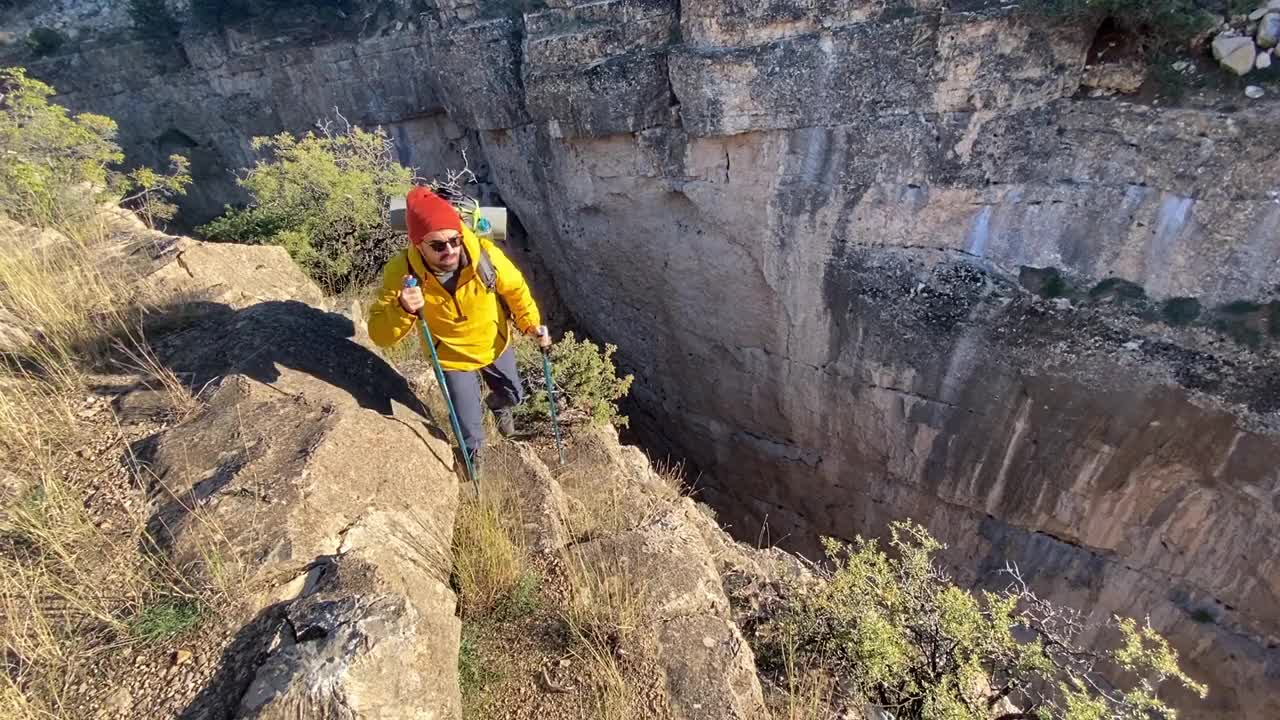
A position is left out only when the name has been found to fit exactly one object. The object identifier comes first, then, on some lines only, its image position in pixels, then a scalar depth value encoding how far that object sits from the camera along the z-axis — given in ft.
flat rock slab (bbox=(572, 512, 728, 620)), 8.15
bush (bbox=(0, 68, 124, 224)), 14.25
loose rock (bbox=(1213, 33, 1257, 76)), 13.74
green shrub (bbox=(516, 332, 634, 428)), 12.57
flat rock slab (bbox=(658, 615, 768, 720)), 6.98
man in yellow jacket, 8.81
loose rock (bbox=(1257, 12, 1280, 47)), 13.55
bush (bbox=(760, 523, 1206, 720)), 7.81
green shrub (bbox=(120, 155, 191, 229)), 18.83
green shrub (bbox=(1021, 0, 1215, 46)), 13.87
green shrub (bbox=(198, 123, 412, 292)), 17.35
